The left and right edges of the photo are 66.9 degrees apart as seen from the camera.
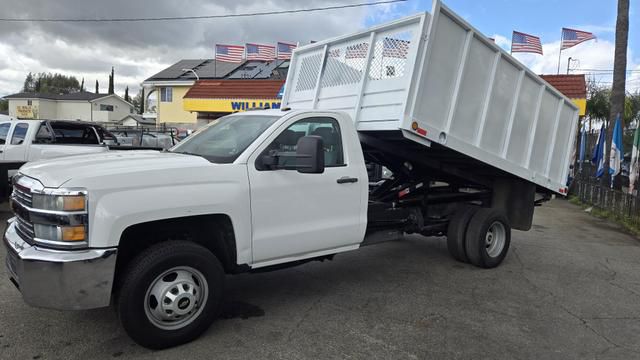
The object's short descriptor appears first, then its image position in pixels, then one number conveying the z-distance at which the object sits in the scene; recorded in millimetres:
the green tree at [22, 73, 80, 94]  86725
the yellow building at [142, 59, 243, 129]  36031
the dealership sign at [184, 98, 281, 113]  23422
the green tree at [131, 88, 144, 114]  90712
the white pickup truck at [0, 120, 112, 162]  10414
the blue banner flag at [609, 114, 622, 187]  13203
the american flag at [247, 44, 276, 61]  27366
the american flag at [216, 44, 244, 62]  26969
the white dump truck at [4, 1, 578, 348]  3504
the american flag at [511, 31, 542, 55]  20969
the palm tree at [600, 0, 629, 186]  13992
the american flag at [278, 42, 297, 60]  27152
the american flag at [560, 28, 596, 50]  21672
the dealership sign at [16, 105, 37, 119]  59312
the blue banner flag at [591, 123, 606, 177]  15422
